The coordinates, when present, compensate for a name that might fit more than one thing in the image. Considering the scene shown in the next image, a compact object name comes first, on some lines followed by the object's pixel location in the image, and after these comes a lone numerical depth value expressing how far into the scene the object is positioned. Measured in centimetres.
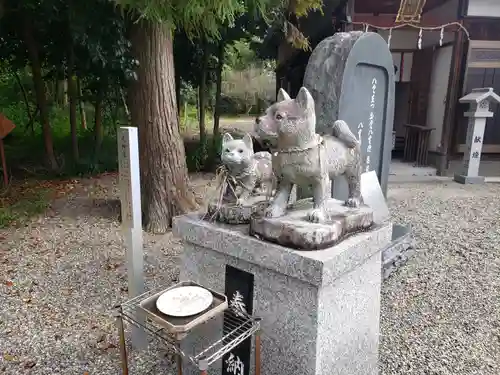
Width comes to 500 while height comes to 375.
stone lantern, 714
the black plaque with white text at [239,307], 178
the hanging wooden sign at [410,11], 695
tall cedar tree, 450
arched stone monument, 305
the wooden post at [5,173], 603
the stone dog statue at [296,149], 162
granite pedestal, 159
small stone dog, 209
